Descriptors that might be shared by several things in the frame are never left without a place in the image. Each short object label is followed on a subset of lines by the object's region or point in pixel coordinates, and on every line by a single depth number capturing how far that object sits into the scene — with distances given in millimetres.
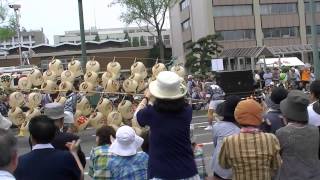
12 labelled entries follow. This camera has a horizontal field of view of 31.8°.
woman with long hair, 4738
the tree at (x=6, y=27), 45825
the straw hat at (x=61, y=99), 14812
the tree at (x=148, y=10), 63219
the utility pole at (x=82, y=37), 16859
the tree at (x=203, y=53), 42875
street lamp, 47509
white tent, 39322
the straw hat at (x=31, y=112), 14957
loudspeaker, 22141
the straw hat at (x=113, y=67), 15462
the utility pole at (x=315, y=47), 23812
